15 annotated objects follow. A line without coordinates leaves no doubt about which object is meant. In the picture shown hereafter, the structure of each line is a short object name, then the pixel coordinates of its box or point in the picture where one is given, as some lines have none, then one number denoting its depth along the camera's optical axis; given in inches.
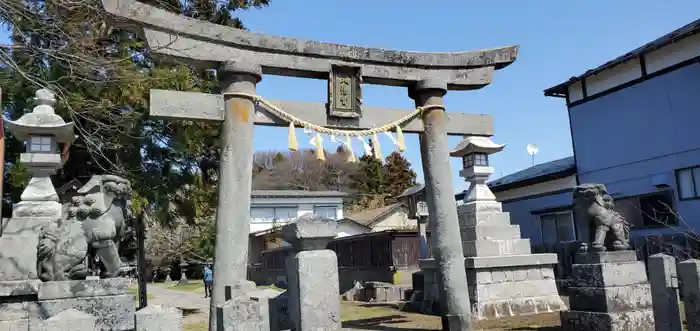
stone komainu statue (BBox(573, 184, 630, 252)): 306.5
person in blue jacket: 868.9
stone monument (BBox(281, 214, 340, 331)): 179.0
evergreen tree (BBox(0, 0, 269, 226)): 330.6
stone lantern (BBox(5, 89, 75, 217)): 315.9
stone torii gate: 294.7
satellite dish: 930.7
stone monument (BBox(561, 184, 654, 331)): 290.4
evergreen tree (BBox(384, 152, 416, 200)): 1771.7
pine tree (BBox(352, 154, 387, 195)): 1812.3
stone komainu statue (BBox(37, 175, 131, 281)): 256.2
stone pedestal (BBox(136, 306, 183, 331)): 158.2
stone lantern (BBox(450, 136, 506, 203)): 452.4
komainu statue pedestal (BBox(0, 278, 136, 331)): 245.9
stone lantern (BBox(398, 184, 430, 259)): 641.6
